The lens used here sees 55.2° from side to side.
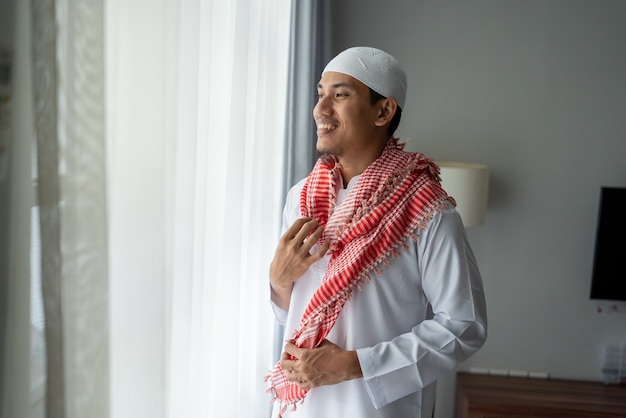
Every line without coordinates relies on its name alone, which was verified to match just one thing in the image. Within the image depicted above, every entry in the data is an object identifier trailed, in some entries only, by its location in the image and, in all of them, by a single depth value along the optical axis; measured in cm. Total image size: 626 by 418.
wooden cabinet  267
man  138
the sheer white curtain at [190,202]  92
